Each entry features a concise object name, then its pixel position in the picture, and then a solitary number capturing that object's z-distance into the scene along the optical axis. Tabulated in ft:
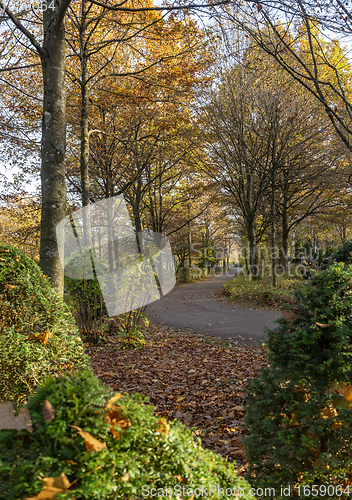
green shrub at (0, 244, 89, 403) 7.67
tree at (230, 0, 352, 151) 11.44
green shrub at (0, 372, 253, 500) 3.52
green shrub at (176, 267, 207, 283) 91.17
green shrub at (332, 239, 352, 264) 9.99
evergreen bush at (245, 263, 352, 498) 6.29
